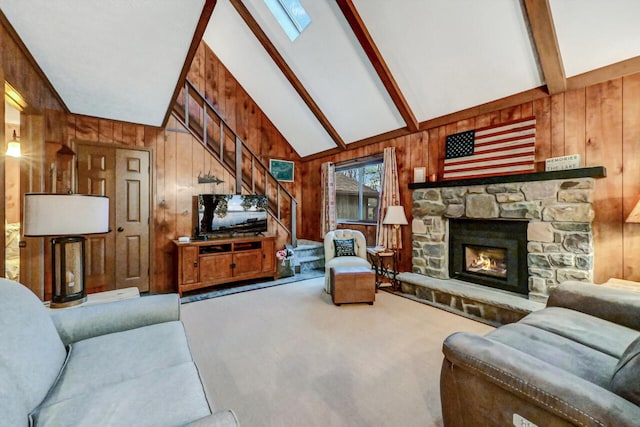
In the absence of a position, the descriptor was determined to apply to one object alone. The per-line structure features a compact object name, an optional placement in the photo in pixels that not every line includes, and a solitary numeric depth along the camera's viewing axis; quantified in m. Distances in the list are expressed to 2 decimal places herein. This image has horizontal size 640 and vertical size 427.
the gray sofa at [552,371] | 0.89
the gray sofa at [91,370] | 0.92
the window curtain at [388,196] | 4.15
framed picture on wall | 5.89
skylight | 3.75
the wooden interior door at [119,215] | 3.52
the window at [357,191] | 5.20
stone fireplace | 2.55
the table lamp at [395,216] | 3.82
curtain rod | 4.59
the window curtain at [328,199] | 5.32
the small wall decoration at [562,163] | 2.60
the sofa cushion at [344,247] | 4.02
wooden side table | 3.81
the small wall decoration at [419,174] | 3.87
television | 4.09
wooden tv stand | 3.76
